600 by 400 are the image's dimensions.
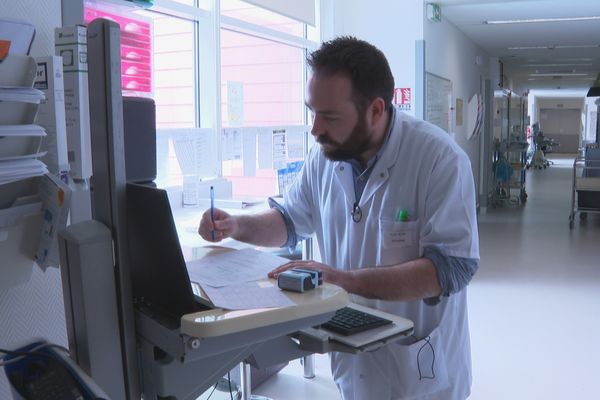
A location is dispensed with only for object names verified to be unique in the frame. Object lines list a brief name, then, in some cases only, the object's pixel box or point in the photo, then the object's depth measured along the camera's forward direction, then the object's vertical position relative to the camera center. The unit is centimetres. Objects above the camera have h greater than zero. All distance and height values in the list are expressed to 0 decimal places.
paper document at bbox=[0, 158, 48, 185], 140 -7
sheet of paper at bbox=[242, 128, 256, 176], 425 -8
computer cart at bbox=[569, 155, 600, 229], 776 -66
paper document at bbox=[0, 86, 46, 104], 138 +11
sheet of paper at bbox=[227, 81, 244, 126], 409 +25
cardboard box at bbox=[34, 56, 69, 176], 161 +8
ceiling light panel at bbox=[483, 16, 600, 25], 674 +132
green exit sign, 539 +113
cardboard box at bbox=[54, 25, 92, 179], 163 +13
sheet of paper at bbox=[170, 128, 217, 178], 351 -7
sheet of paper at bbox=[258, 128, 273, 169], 442 -6
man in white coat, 164 -23
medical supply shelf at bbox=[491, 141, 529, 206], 990 -60
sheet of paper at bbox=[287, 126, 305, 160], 485 -2
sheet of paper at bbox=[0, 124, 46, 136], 138 +2
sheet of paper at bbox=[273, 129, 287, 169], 459 -7
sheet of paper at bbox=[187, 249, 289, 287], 122 -27
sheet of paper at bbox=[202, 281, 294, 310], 108 -29
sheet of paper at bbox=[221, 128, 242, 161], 401 -3
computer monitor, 107 -21
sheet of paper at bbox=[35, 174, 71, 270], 148 -18
